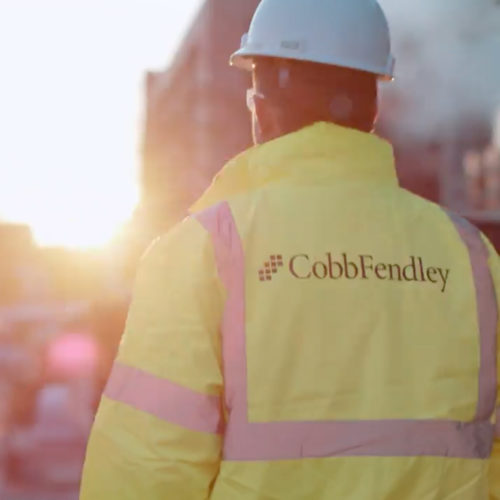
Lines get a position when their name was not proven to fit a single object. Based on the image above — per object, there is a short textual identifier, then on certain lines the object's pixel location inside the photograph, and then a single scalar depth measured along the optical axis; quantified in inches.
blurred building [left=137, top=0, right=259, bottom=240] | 546.6
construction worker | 76.5
